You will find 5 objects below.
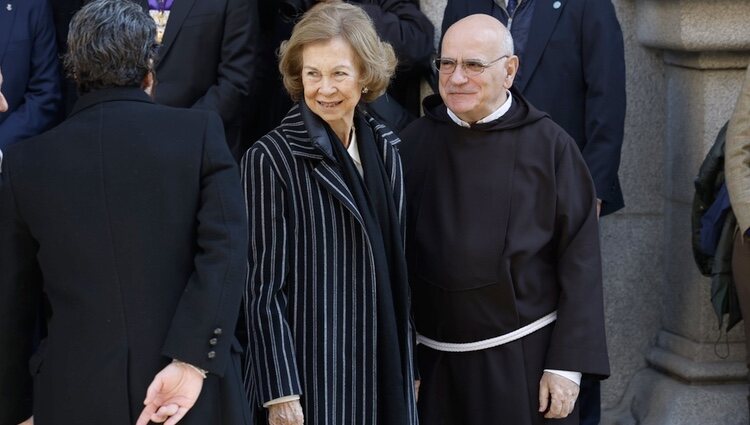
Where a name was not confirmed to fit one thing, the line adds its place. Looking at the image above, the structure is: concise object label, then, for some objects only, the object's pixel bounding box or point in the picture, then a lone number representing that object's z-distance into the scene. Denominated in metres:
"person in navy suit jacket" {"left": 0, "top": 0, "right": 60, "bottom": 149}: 10.81
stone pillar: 11.01
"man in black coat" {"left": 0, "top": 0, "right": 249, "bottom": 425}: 6.84
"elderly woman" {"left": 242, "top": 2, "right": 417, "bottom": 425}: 7.77
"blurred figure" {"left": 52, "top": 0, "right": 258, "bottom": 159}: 10.43
